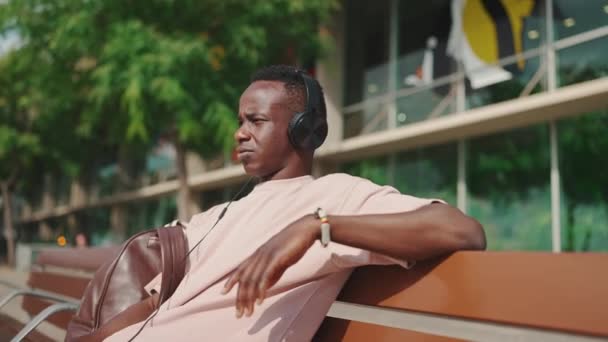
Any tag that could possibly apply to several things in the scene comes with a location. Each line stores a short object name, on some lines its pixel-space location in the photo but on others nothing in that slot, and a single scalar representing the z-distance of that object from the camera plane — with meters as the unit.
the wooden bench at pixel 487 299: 0.83
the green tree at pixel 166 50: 8.59
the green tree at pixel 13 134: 16.15
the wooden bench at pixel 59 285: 2.27
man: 1.11
